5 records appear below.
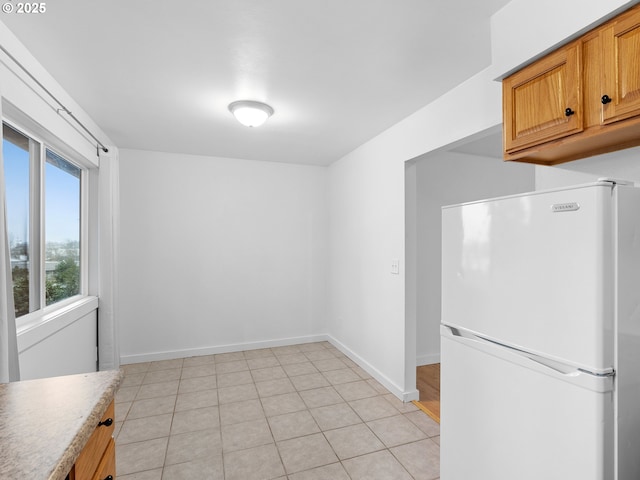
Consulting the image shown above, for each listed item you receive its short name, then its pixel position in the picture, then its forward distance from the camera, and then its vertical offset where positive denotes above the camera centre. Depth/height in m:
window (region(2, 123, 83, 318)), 2.06 +0.15
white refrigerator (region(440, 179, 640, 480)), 1.01 -0.35
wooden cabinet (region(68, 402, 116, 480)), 0.91 -0.67
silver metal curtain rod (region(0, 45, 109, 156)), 1.66 +0.91
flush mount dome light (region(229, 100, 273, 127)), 2.60 +1.03
